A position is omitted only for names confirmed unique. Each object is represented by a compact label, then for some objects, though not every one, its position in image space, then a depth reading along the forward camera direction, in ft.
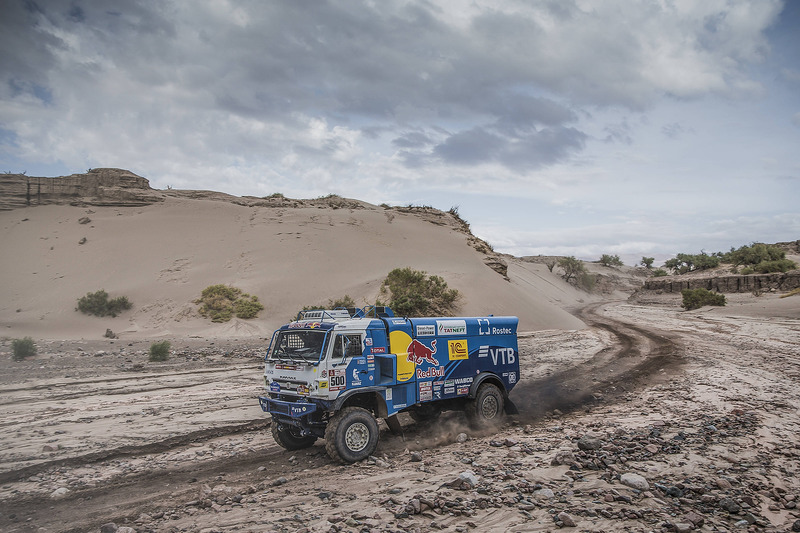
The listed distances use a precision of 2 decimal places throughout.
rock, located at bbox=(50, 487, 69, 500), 24.01
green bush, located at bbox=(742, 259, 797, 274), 152.25
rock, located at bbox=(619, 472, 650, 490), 22.60
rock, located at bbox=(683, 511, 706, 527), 19.04
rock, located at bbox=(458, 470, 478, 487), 24.02
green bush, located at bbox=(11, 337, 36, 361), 62.39
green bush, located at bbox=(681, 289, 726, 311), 141.59
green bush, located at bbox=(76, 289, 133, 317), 103.09
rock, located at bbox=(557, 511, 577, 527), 19.44
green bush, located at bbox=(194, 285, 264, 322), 101.10
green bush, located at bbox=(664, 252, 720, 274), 218.11
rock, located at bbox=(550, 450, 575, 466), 26.32
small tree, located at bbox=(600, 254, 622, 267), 393.50
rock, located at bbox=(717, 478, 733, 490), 22.16
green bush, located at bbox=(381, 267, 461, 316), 97.25
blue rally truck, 28.27
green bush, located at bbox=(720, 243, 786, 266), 179.11
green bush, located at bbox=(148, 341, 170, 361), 64.03
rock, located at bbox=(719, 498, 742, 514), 19.97
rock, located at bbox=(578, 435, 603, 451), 27.96
